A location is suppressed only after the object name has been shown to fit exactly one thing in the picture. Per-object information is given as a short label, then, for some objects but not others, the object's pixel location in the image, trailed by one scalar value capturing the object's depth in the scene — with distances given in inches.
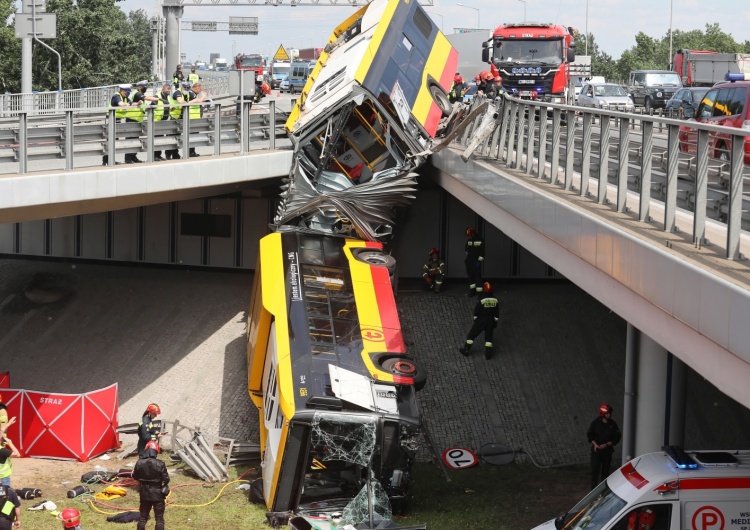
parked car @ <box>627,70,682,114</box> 1555.1
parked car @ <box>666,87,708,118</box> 1023.5
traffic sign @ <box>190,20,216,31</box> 3053.6
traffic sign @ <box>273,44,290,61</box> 2113.7
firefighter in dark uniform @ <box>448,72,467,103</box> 1045.5
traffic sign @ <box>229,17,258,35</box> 2977.4
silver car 1501.2
